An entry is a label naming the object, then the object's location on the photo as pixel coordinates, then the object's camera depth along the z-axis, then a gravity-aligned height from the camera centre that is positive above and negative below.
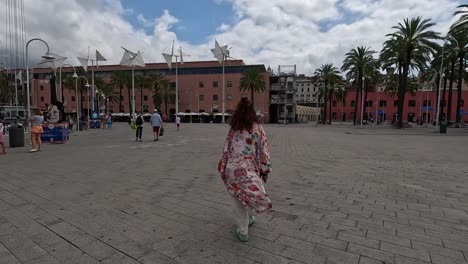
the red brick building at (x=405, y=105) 72.44 +3.24
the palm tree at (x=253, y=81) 55.06 +6.69
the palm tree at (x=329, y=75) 54.61 +8.02
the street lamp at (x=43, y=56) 14.07 +2.97
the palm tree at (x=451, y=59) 36.12 +8.19
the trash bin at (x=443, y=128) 26.50 -1.07
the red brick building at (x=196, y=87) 67.38 +6.52
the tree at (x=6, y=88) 50.66 +4.09
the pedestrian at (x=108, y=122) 33.22 -1.33
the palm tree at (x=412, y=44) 31.52 +8.58
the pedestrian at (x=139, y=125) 15.89 -0.78
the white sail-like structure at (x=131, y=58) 33.06 +6.49
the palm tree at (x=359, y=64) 45.66 +8.83
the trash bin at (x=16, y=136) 12.93 -1.27
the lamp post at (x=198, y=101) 70.31 +2.90
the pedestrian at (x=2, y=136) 10.55 -1.06
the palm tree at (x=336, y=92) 57.38 +5.55
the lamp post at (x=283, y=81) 66.91 +8.18
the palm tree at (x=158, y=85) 65.44 +6.61
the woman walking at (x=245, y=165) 3.12 -0.62
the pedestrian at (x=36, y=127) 10.86 -0.70
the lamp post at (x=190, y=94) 71.12 +4.72
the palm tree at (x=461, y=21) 26.69 +9.66
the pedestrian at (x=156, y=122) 15.64 -0.58
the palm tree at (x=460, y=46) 27.05 +8.54
